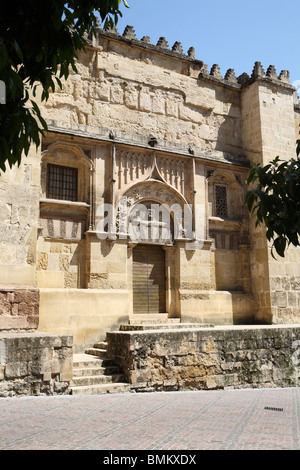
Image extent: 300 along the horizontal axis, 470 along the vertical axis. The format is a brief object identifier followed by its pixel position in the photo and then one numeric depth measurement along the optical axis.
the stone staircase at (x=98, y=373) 7.79
